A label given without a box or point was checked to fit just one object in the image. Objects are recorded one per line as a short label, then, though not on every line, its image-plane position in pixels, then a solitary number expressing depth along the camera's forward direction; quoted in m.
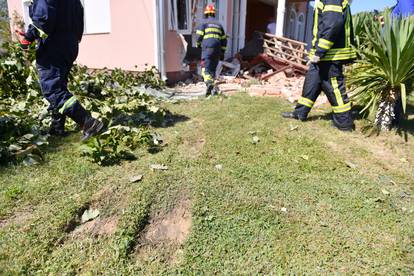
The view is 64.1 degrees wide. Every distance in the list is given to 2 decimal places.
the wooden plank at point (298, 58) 8.98
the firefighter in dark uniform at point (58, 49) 3.46
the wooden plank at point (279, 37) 9.59
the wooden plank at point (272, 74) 9.13
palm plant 4.13
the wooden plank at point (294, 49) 9.02
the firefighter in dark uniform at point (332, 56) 4.30
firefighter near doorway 7.05
